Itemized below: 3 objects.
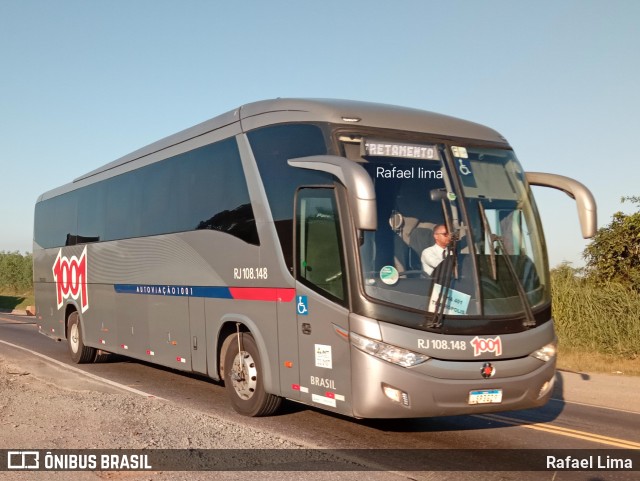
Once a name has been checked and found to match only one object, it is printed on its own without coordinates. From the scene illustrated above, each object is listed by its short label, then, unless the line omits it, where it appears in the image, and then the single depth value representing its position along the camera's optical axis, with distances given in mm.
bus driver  7980
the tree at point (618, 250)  21422
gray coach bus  7809
